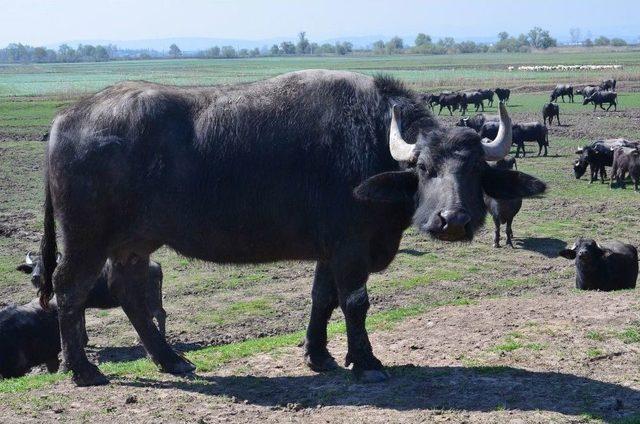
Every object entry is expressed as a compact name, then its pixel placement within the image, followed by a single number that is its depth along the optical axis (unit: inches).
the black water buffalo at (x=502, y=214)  713.0
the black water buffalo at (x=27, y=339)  439.2
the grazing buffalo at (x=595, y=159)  1051.9
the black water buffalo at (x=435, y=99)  2131.8
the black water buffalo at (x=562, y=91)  2241.4
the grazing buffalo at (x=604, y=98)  1993.1
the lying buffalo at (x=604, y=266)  559.5
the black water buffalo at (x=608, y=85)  2377.0
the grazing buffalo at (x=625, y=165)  981.2
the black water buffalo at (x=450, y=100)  2138.3
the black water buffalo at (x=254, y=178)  298.8
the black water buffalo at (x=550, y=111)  1646.2
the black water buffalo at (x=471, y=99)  2159.2
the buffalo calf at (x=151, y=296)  485.1
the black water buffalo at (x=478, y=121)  1374.0
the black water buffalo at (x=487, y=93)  2276.0
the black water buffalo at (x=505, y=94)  2250.5
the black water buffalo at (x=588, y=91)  2189.3
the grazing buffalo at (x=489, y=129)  1287.5
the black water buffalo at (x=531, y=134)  1280.8
